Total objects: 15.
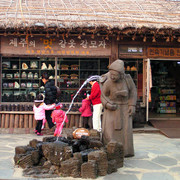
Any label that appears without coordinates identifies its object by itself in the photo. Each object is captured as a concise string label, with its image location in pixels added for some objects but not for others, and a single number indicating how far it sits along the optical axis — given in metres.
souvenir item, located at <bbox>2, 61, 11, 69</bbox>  10.16
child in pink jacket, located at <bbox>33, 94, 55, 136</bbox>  8.66
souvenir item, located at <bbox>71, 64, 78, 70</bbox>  10.65
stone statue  5.94
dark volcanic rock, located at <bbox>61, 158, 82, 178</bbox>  4.81
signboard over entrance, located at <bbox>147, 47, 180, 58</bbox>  10.15
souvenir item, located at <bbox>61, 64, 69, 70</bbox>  10.51
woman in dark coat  8.68
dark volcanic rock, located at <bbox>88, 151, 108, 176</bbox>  4.89
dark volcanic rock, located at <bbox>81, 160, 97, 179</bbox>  4.74
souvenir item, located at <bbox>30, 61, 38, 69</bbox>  10.51
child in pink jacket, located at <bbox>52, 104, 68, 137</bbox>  7.71
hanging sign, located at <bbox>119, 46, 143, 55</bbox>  10.05
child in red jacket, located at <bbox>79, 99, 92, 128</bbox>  9.05
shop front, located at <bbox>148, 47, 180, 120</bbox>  13.45
